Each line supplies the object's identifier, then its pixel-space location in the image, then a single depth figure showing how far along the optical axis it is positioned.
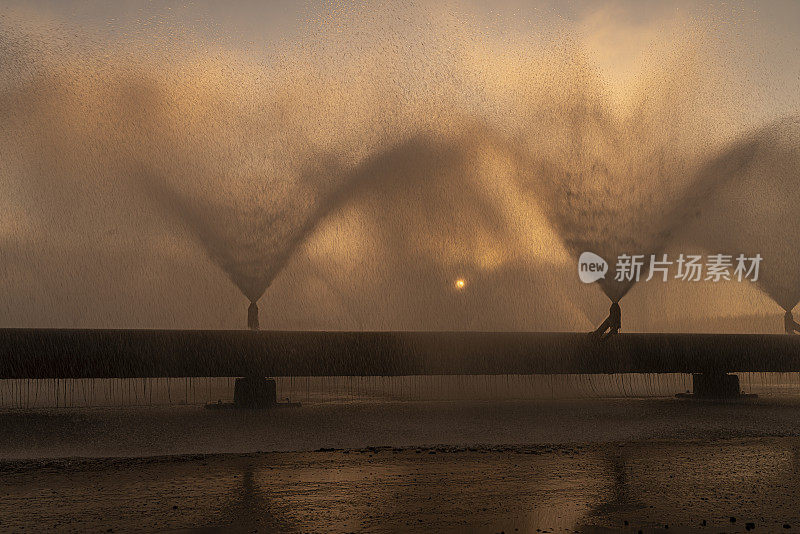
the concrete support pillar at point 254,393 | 39.16
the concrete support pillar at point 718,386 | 49.41
